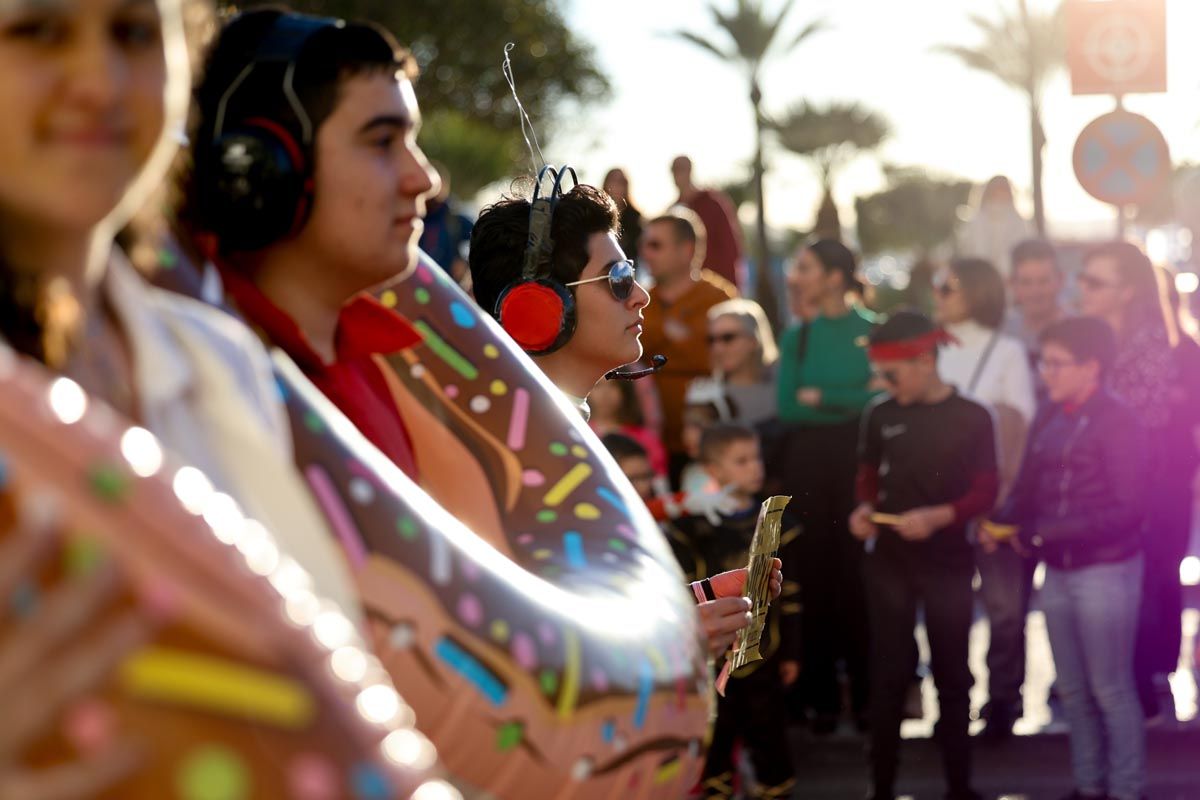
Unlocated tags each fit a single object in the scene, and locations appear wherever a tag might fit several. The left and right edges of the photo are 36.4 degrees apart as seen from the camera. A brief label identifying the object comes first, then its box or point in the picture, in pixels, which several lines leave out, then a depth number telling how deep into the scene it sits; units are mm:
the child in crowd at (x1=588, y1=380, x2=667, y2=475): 6527
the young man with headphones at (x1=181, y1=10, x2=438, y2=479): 1433
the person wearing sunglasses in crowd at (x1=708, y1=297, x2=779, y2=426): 7223
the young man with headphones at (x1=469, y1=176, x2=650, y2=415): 3047
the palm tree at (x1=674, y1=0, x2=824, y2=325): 28016
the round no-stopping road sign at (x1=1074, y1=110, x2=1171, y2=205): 8266
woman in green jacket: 7016
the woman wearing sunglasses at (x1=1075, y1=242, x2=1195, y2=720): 6871
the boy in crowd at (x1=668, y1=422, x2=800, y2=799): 5668
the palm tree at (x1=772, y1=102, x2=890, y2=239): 36688
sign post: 8180
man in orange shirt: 7117
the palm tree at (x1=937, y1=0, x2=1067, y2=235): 25000
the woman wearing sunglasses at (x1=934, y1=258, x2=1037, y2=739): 6969
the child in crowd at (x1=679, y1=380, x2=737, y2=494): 6727
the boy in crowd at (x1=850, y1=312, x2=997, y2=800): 6090
